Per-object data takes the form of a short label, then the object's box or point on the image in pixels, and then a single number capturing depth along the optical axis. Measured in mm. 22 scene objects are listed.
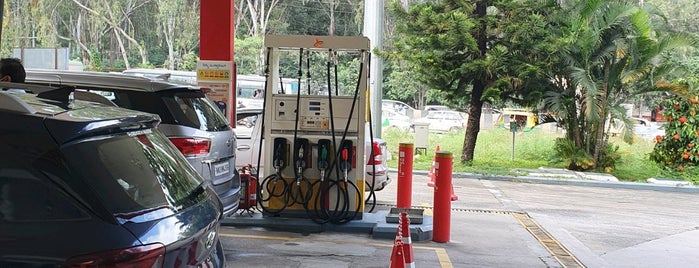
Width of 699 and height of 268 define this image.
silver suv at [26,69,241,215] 6617
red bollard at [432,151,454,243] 7926
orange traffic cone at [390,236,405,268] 5125
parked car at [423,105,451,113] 37397
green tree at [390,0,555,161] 17719
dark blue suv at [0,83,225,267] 2463
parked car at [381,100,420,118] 35219
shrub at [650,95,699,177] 18172
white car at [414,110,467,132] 33062
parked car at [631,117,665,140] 29178
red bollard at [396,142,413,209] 9609
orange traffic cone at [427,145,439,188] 14367
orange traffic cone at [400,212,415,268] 5379
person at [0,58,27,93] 6807
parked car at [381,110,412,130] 30673
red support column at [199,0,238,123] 11031
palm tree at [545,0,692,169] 17906
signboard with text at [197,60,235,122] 10688
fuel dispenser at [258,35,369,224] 8500
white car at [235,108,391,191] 9898
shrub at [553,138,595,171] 18719
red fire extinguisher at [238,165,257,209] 8656
